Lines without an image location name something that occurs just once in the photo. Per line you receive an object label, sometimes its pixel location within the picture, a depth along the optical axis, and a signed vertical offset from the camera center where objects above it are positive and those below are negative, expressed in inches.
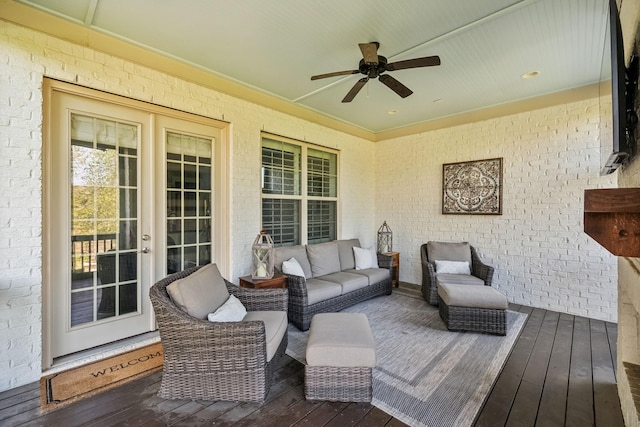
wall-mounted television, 44.2 +18.6
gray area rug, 77.4 -53.8
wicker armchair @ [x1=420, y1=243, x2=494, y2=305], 155.1 -35.4
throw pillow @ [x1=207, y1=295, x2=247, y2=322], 84.8 -31.5
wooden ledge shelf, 29.2 -0.8
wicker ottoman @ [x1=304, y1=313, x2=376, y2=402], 77.8 -44.0
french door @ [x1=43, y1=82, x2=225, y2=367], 99.3 +0.5
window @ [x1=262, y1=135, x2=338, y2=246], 168.7 +14.2
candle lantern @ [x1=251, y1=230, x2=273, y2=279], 135.8 -22.5
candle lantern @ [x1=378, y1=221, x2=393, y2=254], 213.6 -20.6
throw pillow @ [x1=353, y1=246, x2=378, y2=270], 182.1 -30.2
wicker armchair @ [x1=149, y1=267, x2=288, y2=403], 77.2 -40.2
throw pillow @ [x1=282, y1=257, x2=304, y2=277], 140.9 -28.2
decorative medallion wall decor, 171.6 +16.1
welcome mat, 81.7 -52.9
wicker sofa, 131.3 -36.6
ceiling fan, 91.4 +51.1
